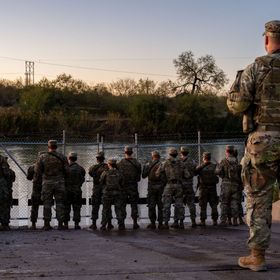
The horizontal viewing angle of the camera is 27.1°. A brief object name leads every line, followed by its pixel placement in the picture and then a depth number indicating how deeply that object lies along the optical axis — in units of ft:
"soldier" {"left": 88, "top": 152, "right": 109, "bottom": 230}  40.91
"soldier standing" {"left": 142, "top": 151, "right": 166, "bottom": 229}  40.65
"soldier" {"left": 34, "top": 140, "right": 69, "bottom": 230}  38.68
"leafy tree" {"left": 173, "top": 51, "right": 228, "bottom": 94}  245.24
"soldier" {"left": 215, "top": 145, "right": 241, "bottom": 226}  40.01
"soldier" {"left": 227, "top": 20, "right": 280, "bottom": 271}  15.43
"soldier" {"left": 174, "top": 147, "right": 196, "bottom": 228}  40.65
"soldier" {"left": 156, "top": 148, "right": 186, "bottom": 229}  39.42
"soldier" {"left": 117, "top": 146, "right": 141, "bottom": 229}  41.42
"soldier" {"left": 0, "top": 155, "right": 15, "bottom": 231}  38.40
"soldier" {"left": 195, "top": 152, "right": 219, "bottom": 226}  41.60
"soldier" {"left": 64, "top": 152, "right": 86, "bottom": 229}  41.06
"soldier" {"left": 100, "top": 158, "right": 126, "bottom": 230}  39.06
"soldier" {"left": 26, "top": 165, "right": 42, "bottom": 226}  40.09
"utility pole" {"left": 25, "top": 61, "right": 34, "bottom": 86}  269.48
